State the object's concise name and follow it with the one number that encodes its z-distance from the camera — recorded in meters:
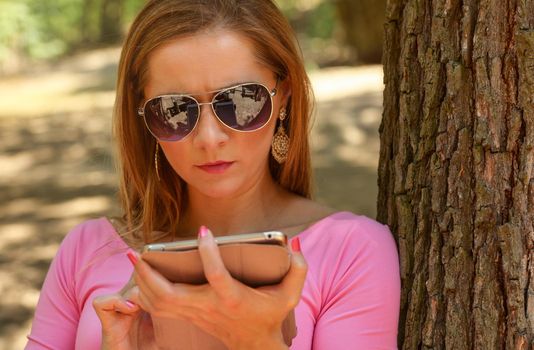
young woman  2.03
